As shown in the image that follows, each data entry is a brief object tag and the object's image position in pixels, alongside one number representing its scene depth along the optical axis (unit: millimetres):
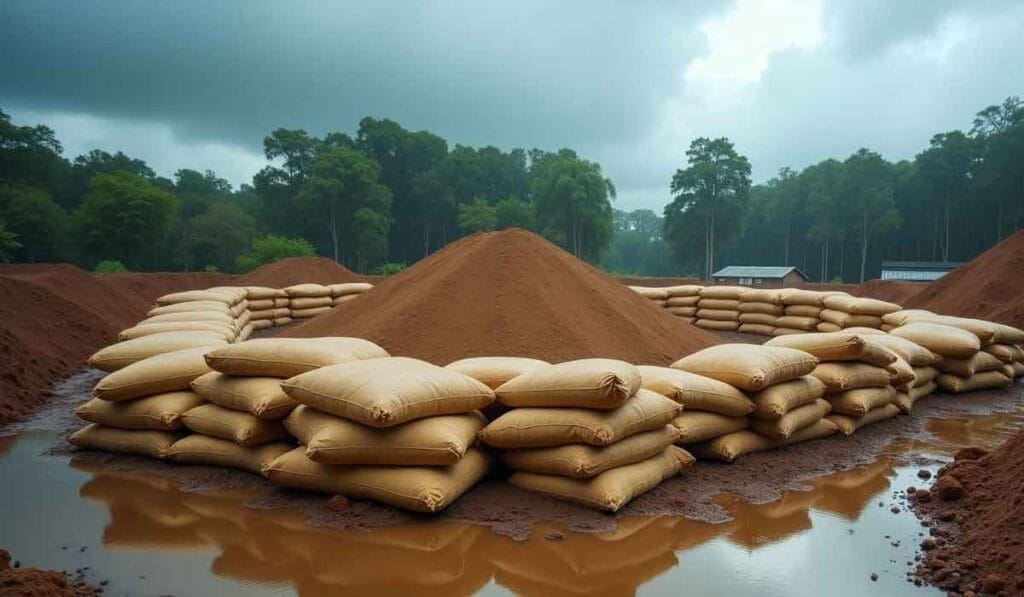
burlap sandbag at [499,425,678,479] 3273
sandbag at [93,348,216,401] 4164
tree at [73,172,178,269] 27266
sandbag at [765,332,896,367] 4934
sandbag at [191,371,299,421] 3688
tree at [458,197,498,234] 40219
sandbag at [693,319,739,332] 12008
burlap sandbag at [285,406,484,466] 3148
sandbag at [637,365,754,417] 3973
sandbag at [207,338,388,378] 3961
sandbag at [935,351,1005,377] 6977
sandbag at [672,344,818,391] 4180
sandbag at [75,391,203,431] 4090
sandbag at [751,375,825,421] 4219
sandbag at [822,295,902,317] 9375
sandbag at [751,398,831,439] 4312
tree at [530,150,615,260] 39156
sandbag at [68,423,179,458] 4129
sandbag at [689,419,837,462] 4113
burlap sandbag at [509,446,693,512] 3240
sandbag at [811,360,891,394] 4855
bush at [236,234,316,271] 29656
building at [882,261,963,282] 26859
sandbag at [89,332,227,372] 4910
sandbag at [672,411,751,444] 3974
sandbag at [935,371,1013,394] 6965
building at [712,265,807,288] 30797
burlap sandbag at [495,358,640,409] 3328
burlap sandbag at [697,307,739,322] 12055
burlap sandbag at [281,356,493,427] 3141
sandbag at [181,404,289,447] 3738
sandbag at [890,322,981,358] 6773
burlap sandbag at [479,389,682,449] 3295
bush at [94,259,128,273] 24156
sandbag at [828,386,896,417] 4938
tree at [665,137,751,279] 38781
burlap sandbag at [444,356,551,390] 4074
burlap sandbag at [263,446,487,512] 3100
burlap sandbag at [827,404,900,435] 4941
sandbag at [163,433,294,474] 3775
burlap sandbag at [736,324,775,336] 11367
